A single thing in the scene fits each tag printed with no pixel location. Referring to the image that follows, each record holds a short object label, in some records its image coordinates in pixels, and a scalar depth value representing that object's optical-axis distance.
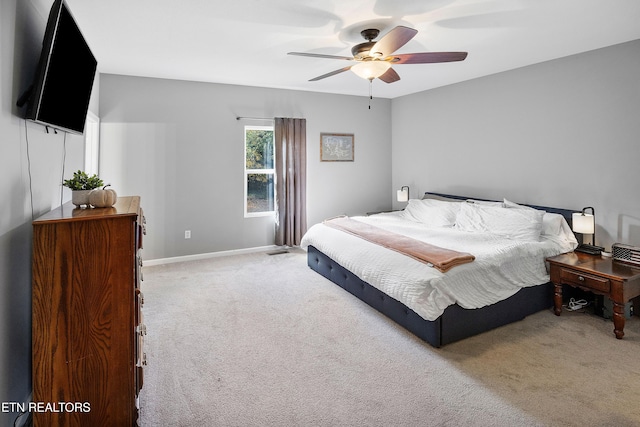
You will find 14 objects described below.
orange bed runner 2.69
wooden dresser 1.53
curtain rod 5.00
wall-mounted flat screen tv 1.65
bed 2.58
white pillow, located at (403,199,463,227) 4.32
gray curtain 5.20
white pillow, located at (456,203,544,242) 3.43
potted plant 1.94
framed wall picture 5.65
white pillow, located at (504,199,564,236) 3.49
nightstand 2.66
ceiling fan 2.62
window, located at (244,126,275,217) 5.18
